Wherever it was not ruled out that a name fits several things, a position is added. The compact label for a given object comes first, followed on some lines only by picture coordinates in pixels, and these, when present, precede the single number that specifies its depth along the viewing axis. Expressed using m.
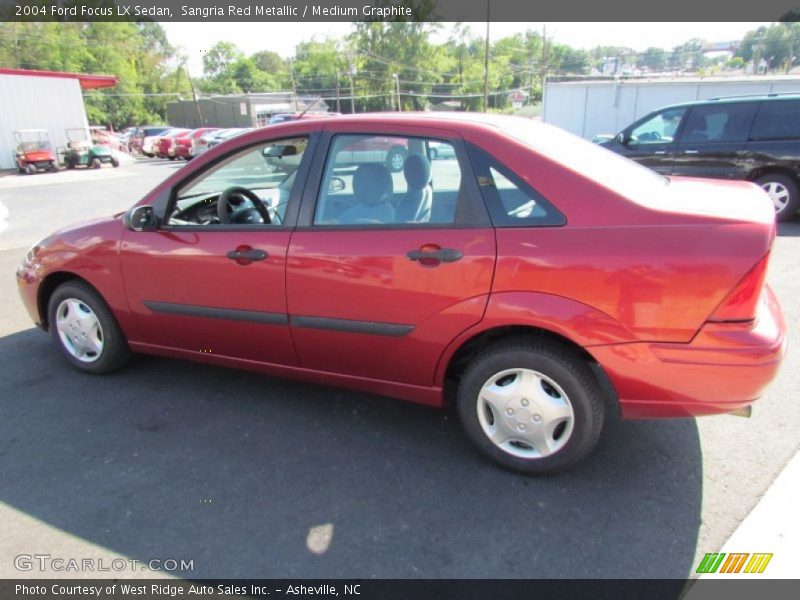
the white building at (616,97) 18.97
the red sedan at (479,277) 2.25
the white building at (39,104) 22.80
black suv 7.64
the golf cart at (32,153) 21.75
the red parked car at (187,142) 27.41
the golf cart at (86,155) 23.34
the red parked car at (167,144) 28.53
